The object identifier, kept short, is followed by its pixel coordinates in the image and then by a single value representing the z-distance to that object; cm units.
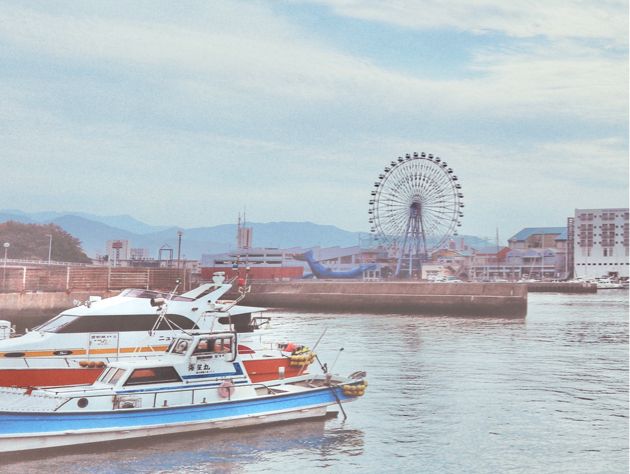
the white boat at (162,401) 1903
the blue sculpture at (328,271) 17912
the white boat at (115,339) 2311
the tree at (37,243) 15562
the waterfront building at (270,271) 17025
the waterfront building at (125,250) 15269
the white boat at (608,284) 17612
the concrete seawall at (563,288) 15375
